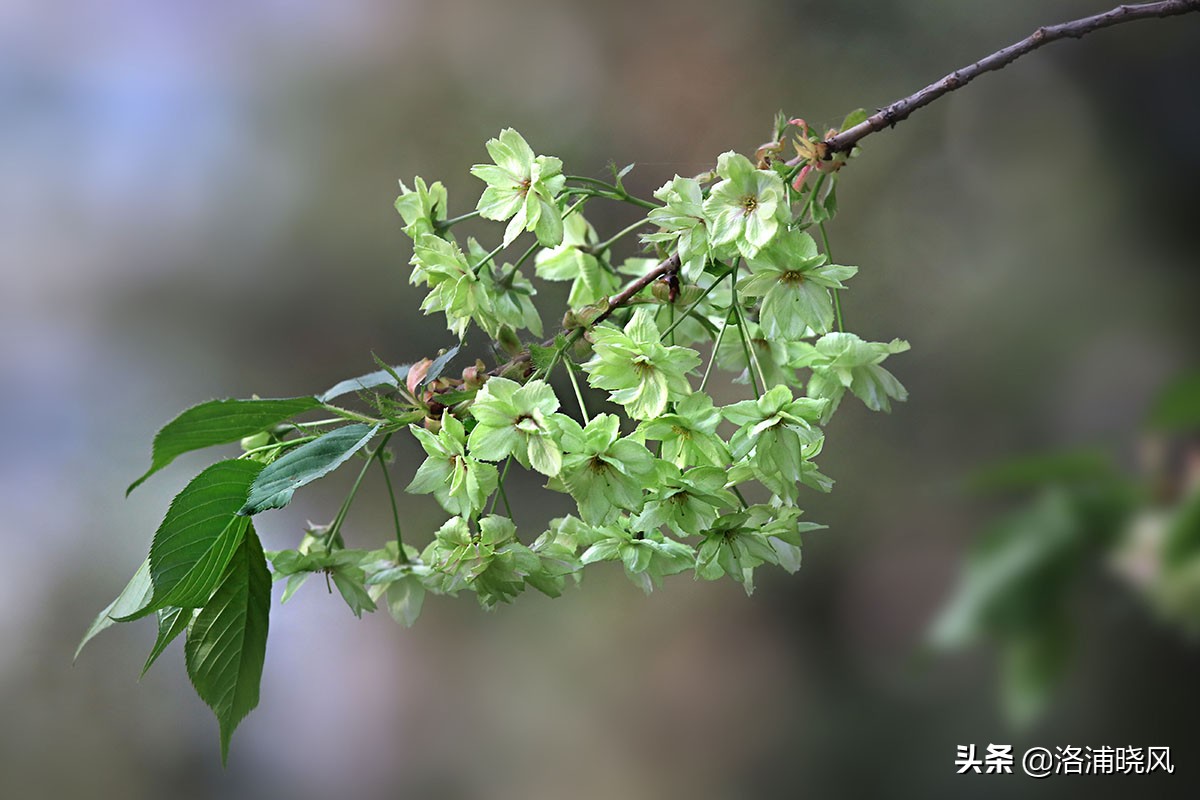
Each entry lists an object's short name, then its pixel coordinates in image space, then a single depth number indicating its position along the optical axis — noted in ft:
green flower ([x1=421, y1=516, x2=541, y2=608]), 7.16
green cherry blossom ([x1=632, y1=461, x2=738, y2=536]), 7.10
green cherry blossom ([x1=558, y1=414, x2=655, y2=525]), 7.07
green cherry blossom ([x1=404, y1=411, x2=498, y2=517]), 7.11
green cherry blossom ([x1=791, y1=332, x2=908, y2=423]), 7.24
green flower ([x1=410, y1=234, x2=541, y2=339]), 7.24
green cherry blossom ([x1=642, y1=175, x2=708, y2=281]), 7.12
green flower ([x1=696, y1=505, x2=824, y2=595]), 7.19
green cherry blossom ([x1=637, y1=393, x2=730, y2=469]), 7.10
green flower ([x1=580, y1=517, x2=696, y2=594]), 7.21
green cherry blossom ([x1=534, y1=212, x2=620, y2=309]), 7.46
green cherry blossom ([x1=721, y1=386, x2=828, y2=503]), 7.09
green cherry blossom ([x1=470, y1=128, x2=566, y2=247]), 7.22
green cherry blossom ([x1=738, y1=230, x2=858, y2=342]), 7.10
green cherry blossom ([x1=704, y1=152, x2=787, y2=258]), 7.07
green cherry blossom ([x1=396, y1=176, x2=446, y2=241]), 7.34
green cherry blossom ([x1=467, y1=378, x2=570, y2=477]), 7.06
